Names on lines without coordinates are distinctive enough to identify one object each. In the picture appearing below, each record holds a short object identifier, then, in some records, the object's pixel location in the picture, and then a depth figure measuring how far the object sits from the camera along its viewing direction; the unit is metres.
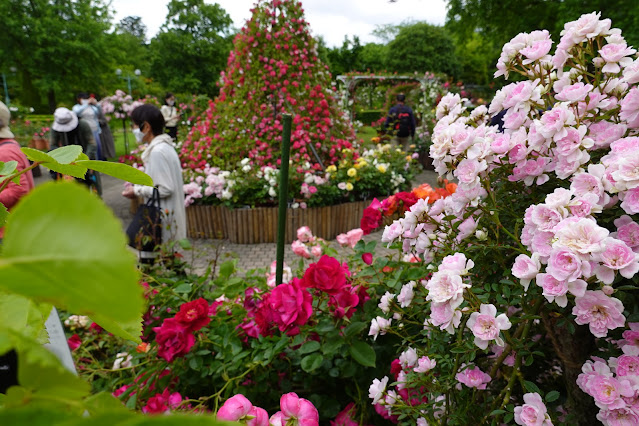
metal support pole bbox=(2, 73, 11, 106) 16.62
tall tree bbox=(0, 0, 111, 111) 17.27
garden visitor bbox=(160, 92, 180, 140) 9.22
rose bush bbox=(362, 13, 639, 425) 0.71
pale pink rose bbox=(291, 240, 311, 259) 1.96
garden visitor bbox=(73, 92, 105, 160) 6.61
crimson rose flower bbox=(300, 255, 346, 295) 1.15
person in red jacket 1.99
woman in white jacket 3.11
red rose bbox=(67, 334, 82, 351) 1.62
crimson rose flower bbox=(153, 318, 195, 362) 1.17
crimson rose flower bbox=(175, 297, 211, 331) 1.18
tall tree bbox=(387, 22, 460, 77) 28.42
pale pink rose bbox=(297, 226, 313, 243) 2.10
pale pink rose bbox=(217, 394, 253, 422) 0.73
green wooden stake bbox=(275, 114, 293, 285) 1.41
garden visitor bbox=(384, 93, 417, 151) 8.62
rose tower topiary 6.28
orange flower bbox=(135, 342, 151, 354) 1.24
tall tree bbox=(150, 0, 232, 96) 31.92
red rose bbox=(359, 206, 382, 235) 1.62
